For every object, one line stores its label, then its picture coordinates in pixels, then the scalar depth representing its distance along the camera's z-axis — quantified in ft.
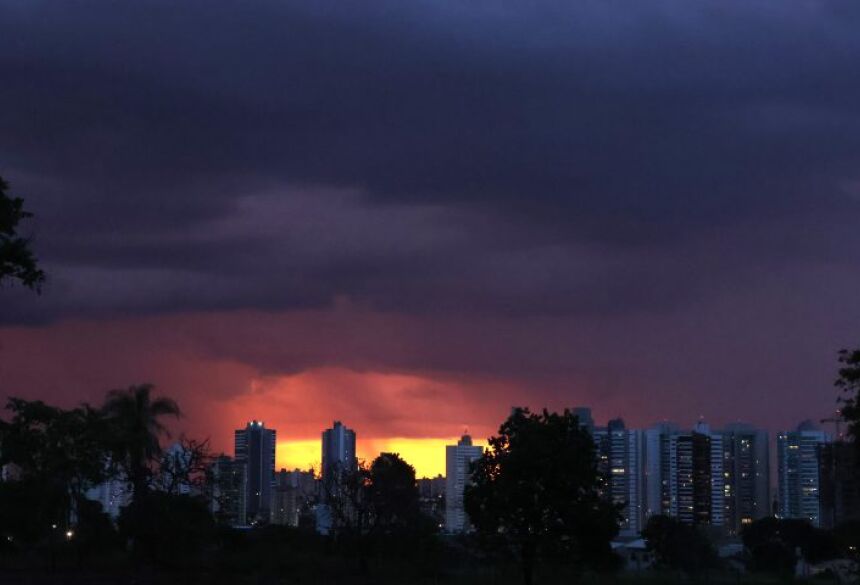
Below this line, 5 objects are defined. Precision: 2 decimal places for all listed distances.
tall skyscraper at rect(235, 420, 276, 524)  483.14
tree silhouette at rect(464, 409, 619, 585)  176.35
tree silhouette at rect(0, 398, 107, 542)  222.07
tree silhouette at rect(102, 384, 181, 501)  229.37
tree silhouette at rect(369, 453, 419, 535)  255.70
